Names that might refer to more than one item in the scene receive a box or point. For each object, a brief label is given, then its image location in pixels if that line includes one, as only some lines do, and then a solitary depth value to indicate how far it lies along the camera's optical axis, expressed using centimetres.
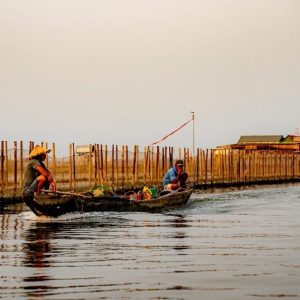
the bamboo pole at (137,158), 4050
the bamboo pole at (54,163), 3273
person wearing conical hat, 2005
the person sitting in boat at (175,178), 2617
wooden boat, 2044
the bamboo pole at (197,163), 4894
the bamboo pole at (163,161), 4406
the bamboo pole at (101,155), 3600
